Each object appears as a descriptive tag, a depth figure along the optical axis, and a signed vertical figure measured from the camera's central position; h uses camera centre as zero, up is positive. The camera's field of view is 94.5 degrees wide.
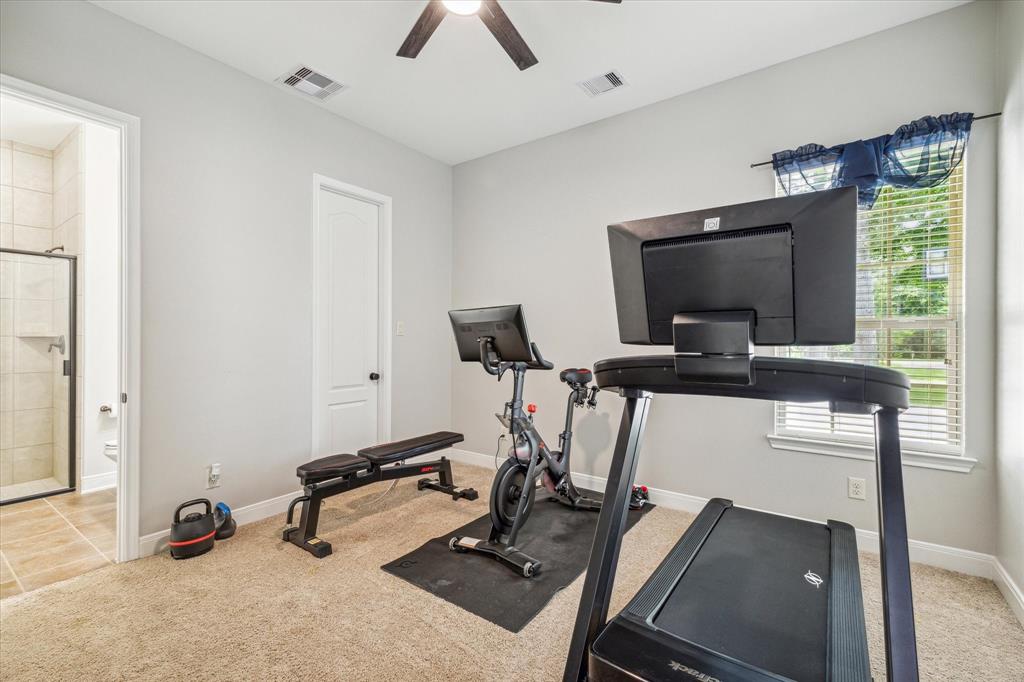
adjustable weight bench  2.72 -0.86
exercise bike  2.55 -0.55
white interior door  3.64 +0.11
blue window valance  2.41 +0.99
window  2.49 +0.18
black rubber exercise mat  2.12 -1.19
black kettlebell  2.53 -1.06
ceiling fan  2.15 +1.48
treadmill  0.99 -0.10
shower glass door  3.70 -0.27
